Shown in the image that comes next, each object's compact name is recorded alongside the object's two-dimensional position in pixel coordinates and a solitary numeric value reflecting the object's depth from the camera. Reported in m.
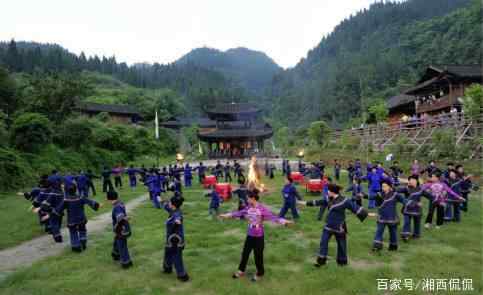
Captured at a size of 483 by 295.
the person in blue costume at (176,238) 6.14
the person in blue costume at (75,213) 7.79
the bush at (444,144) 20.30
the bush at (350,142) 34.22
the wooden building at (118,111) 60.25
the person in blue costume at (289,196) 10.03
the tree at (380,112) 39.41
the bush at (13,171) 17.59
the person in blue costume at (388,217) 7.32
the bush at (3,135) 19.50
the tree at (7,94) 26.56
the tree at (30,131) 21.56
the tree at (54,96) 28.48
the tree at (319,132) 43.50
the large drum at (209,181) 18.21
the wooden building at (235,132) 47.50
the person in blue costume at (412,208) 8.20
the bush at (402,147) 24.20
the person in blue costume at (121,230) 6.68
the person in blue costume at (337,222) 6.47
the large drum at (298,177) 18.55
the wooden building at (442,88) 31.66
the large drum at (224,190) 14.75
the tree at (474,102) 20.63
